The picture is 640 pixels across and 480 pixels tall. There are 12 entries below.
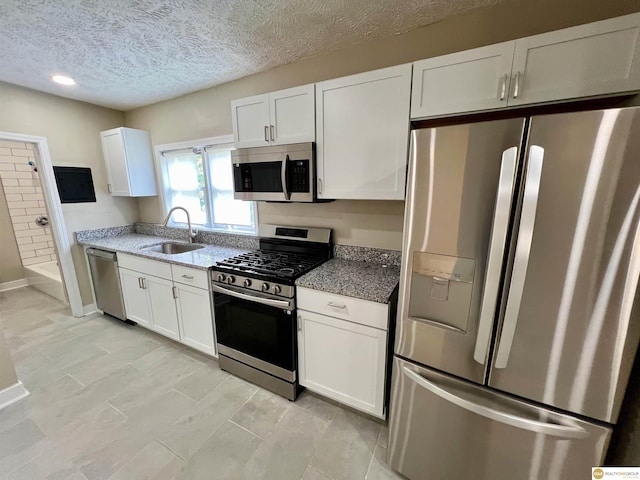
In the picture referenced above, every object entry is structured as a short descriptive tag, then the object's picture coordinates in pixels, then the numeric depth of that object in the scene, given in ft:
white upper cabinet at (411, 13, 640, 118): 3.40
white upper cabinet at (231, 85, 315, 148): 5.87
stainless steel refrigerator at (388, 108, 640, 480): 2.72
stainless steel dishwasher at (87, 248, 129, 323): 9.24
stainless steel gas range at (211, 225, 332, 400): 5.77
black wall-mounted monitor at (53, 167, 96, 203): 9.43
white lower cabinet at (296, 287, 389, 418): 4.93
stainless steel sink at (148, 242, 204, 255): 9.78
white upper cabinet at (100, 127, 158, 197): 9.87
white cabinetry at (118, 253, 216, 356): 7.14
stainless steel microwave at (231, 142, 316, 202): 5.98
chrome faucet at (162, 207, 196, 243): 9.35
